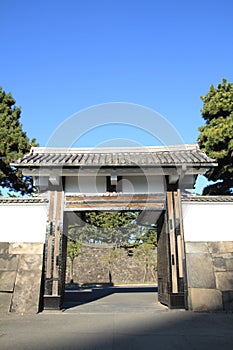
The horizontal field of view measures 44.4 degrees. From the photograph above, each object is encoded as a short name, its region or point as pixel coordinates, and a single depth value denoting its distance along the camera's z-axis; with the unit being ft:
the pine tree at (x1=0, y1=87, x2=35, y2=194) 47.14
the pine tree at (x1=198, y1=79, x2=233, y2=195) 43.04
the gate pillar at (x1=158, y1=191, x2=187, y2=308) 22.08
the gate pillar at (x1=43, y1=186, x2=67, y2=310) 22.00
